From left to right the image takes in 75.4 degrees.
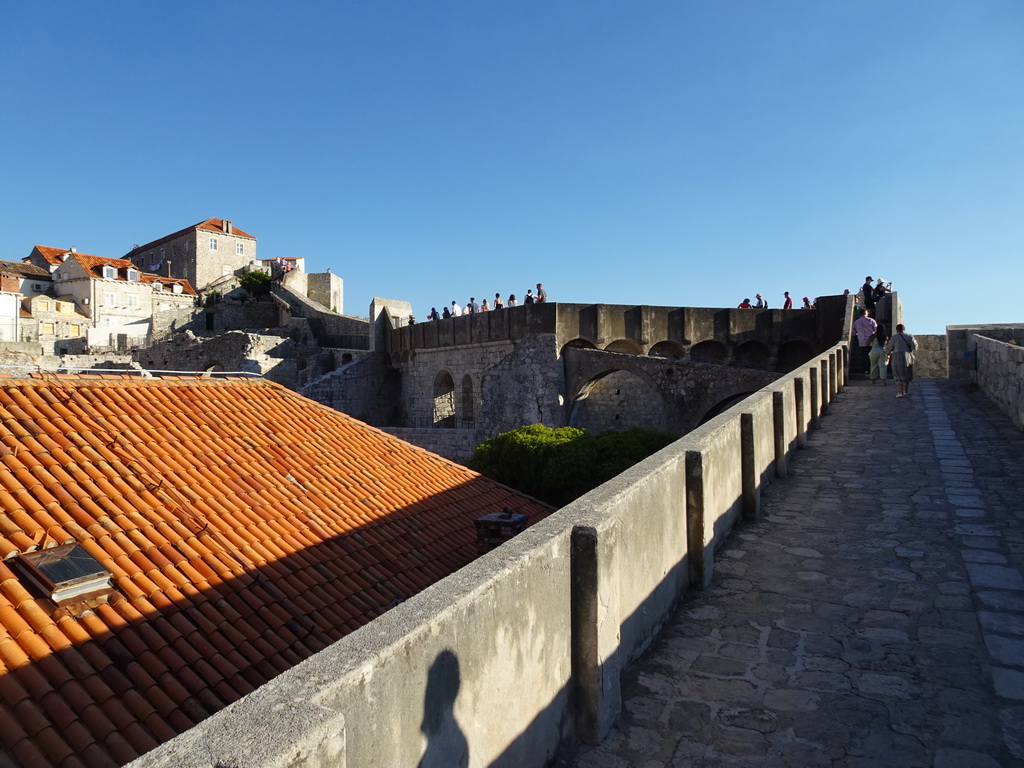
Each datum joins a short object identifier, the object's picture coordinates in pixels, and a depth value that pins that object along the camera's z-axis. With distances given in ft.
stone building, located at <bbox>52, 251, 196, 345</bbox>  151.43
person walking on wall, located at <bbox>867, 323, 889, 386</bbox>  44.62
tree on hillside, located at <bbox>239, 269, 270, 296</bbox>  154.71
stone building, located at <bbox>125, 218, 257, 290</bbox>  190.60
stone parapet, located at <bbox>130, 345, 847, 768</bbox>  4.50
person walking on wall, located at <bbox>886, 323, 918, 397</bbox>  38.19
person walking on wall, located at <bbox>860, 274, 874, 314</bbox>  56.08
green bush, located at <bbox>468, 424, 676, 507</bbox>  45.01
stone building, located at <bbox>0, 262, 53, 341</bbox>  120.88
